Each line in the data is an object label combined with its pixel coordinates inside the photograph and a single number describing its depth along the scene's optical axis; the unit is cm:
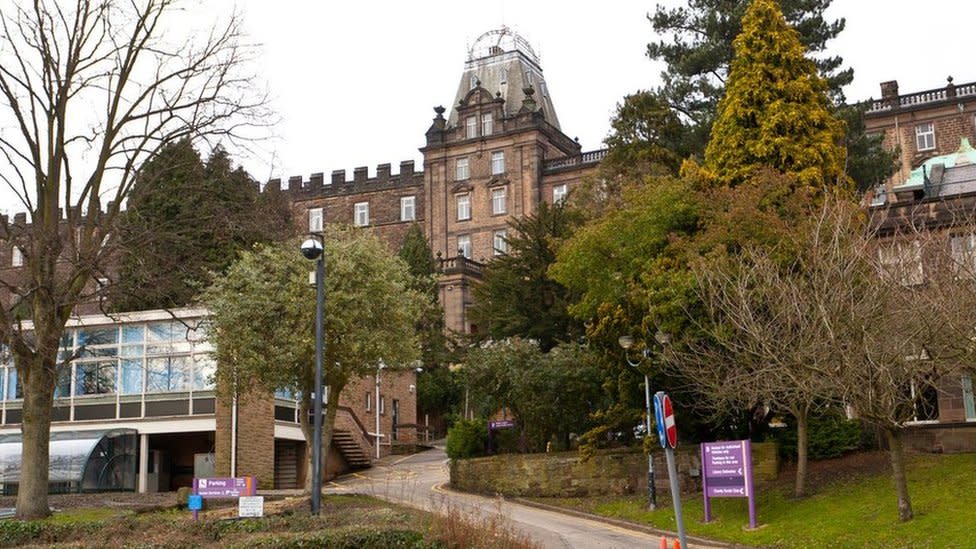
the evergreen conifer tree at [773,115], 3022
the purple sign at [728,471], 2364
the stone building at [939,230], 2452
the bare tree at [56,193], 2491
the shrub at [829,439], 2916
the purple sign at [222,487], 2305
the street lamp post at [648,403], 2675
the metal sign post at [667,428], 1385
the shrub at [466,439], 3519
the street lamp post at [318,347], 2036
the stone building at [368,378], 3516
